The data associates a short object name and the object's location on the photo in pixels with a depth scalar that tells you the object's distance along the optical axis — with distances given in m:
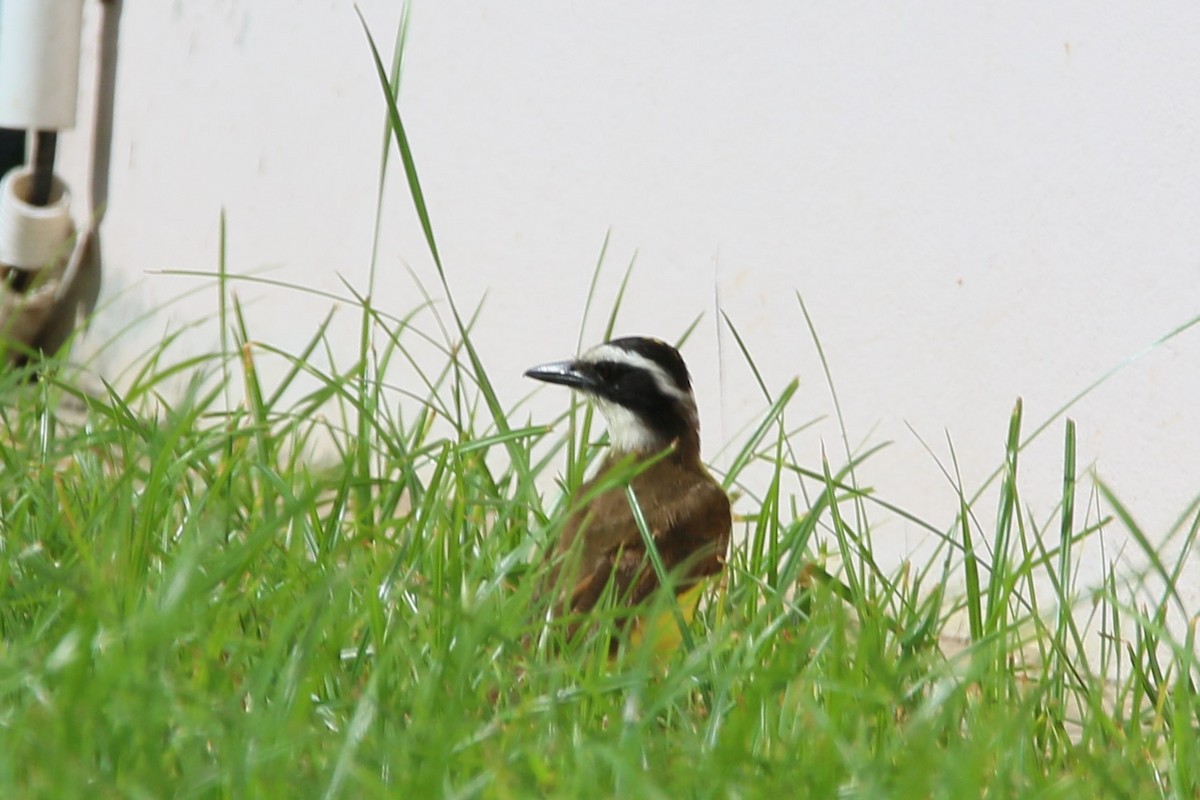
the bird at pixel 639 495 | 7.16
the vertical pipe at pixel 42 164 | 15.80
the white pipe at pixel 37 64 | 15.51
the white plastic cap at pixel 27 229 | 15.51
